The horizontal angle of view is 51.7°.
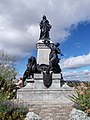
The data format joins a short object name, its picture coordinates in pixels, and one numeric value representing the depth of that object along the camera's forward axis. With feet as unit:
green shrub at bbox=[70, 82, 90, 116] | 11.00
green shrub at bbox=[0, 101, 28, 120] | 9.84
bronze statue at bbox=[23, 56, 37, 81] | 18.73
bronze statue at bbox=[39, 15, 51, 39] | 20.89
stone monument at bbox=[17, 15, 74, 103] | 17.50
